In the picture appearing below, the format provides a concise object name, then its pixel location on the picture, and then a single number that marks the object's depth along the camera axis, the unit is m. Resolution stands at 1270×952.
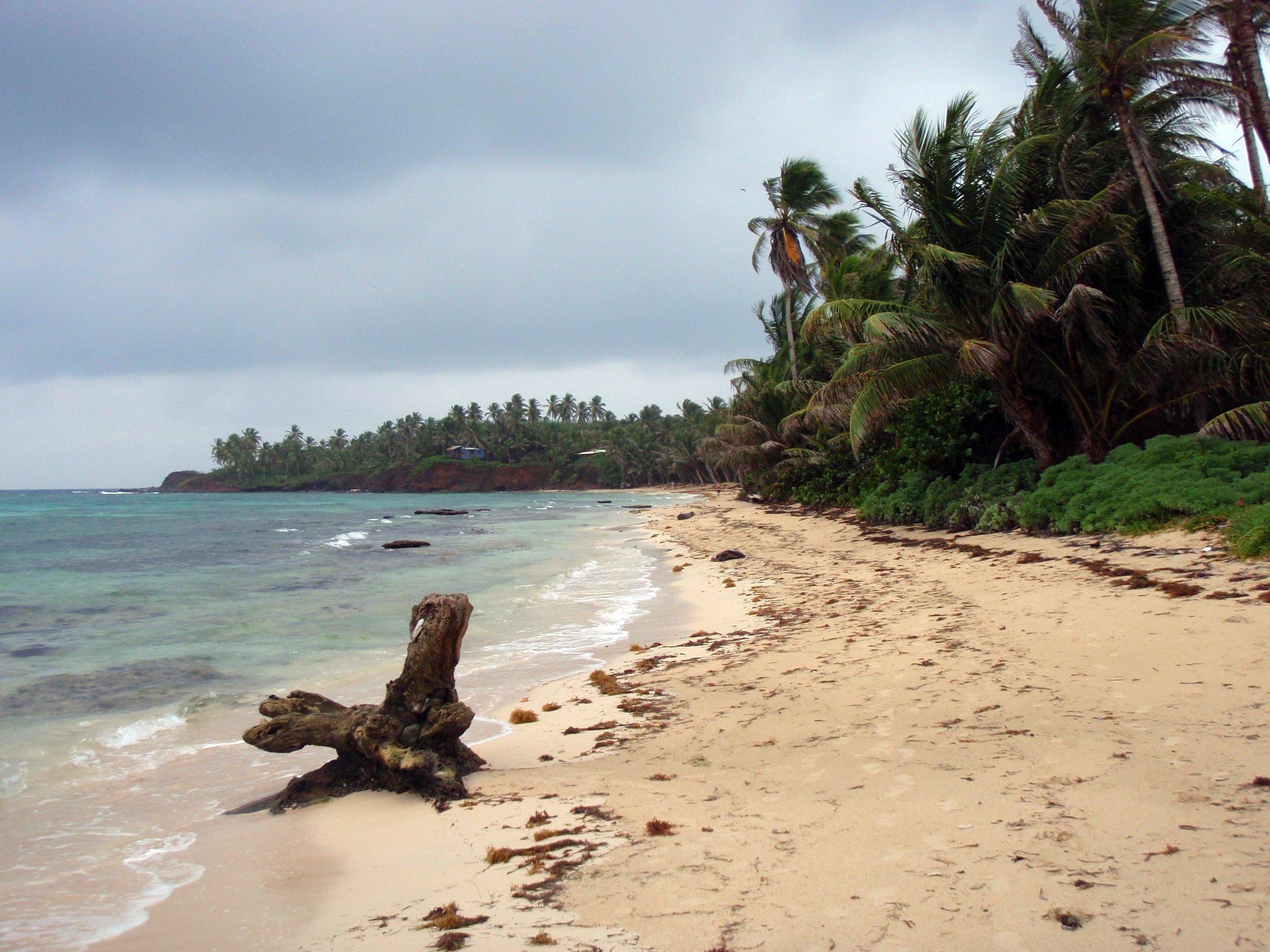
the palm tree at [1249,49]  12.45
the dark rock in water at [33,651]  10.49
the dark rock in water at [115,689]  7.75
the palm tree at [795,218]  32.91
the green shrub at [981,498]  14.09
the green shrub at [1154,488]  9.70
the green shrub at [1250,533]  7.70
